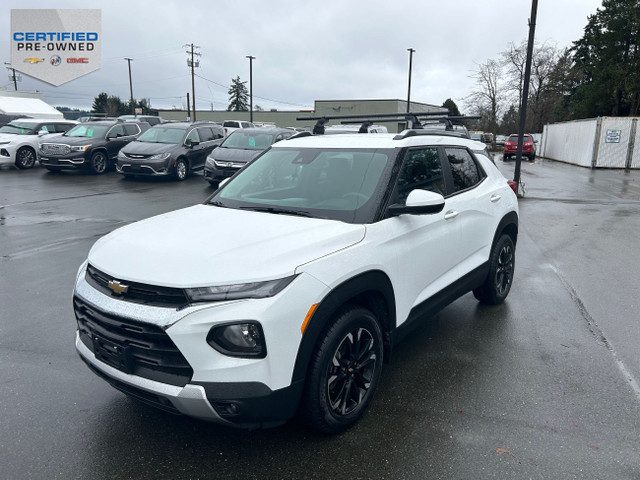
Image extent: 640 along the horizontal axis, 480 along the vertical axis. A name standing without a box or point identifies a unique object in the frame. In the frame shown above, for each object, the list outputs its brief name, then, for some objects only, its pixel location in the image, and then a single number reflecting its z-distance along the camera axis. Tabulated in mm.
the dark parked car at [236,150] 13372
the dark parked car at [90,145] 16047
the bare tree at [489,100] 53438
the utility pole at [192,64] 56059
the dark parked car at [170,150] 15055
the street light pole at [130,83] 66812
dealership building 61906
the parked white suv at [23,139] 17234
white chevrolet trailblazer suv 2406
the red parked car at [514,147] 32438
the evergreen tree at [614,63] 40062
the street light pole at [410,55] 52562
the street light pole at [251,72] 52766
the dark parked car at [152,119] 31773
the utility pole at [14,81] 66975
